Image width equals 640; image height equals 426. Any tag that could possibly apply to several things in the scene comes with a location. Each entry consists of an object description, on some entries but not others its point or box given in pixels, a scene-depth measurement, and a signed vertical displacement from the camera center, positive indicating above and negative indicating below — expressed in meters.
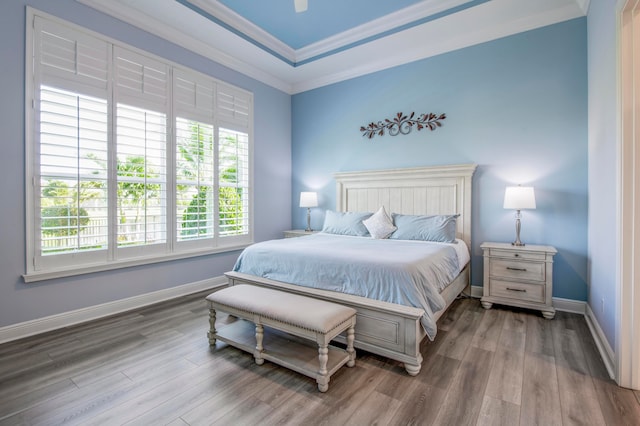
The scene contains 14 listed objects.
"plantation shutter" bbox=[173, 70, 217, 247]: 3.87 +0.73
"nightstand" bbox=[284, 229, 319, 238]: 4.99 -0.33
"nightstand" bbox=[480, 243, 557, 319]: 3.13 -0.67
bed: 2.18 -0.02
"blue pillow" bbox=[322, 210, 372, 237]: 4.11 -0.15
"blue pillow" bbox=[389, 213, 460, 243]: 3.54 -0.18
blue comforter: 2.28 -0.47
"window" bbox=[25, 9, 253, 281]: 2.79 +0.64
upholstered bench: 2.00 -0.80
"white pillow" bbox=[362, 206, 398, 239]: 3.86 -0.15
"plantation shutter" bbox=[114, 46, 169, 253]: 3.30 +0.74
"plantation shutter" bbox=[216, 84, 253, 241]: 4.39 +0.79
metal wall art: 4.18 +1.30
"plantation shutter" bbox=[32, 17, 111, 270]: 2.77 +0.65
